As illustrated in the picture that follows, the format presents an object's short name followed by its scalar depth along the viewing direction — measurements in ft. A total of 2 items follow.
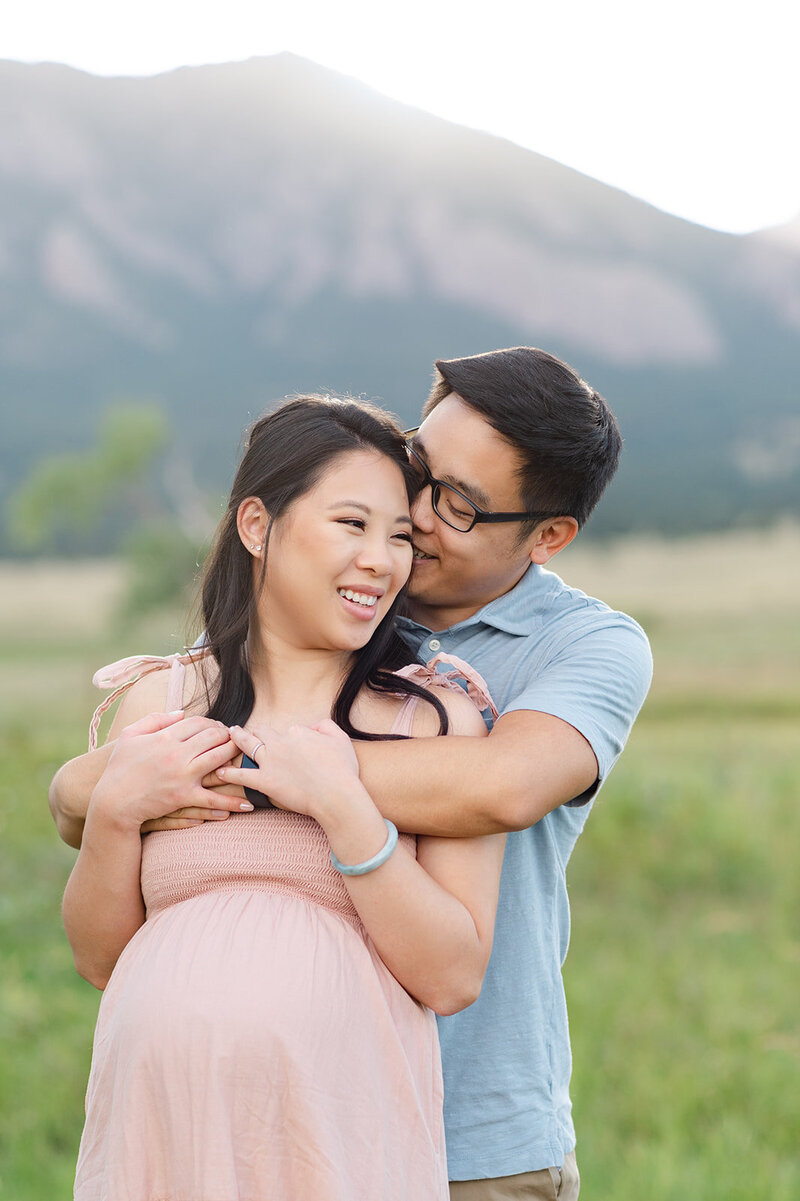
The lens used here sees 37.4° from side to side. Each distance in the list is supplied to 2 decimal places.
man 6.06
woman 5.49
